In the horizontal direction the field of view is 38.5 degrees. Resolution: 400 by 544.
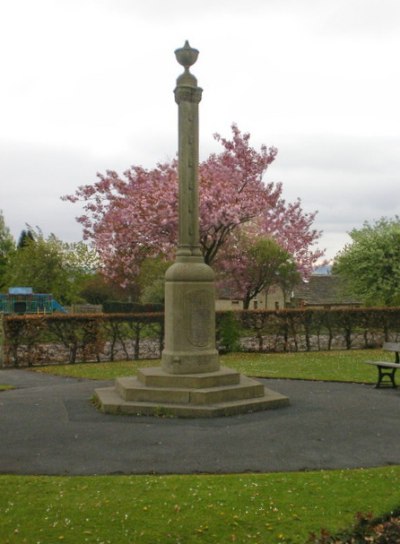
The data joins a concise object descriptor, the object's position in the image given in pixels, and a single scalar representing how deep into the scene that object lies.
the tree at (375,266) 35.19
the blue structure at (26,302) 36.41
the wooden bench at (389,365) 12.43
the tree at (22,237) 66.06
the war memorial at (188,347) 9.91
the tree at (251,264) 29.34
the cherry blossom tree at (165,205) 21.31
